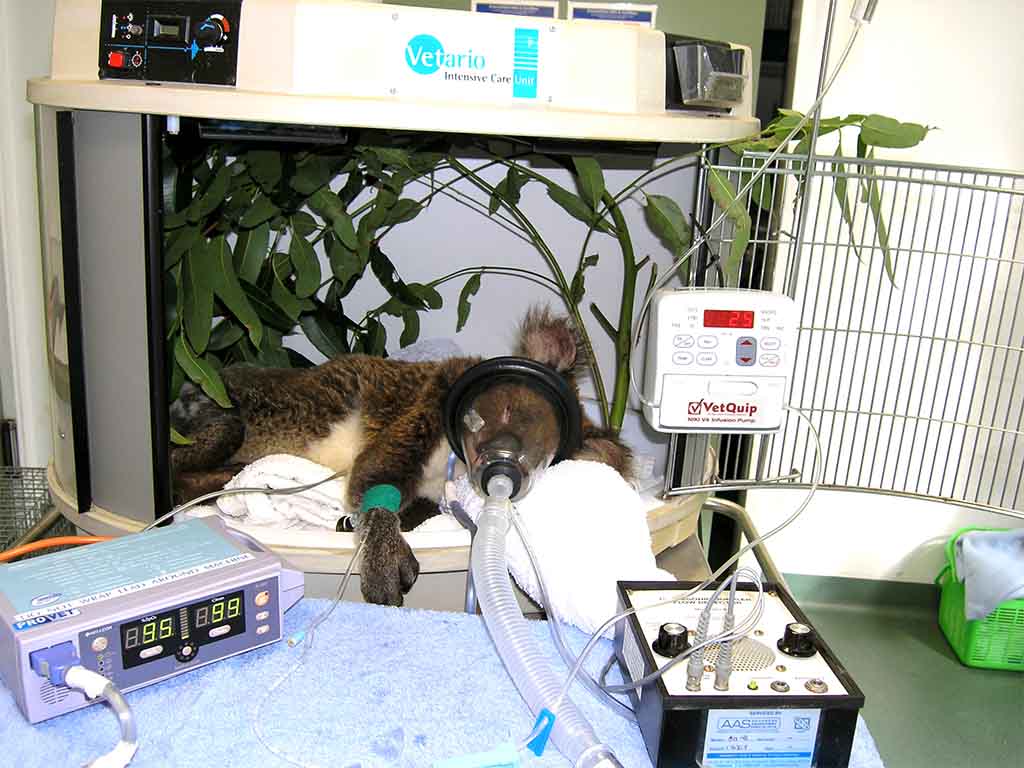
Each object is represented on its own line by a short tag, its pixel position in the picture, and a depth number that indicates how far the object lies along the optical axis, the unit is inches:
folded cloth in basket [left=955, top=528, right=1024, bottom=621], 85.1
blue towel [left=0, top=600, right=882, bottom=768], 32.6
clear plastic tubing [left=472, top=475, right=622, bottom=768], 32.9
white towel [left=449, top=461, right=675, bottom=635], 42.1
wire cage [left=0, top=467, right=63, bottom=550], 61.9
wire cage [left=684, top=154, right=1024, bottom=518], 80.3
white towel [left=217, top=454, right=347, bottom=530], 57.2
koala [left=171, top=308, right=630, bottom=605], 59.4
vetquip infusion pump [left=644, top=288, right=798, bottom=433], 41.9
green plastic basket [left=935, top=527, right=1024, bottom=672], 87.5
